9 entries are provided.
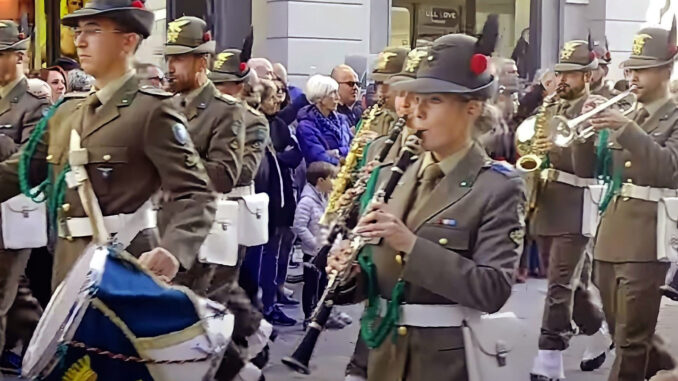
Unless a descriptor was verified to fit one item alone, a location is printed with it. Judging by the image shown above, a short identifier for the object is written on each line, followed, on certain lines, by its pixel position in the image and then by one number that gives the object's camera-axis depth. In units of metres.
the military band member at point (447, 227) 4.08
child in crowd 10.42
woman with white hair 10.90
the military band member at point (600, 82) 9.70
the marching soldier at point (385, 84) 8.05
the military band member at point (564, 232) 8.33
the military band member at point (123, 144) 4.84
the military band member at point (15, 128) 7.73
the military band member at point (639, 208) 7.07
